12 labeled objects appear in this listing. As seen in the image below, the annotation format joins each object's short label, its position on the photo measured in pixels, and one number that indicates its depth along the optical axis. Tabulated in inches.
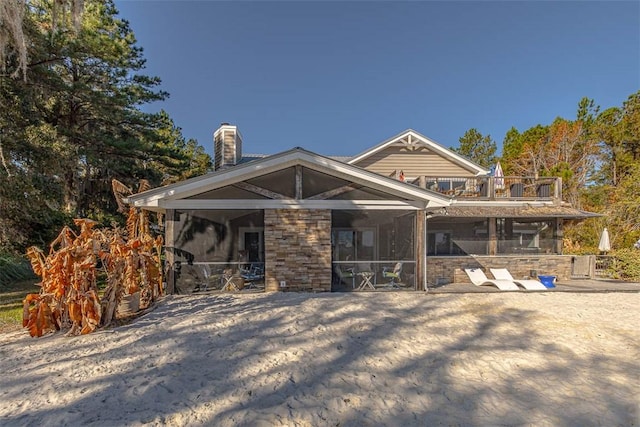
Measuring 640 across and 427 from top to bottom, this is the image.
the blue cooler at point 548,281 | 404.8
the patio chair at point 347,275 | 368.2
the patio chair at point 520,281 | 392.5
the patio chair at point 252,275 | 359.3
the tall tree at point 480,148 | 1413.6
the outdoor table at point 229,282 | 353.7
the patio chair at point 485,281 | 397.7
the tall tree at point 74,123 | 418.0
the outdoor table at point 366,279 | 367.6
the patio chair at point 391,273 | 371.6
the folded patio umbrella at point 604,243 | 497.7
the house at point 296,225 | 339.0
